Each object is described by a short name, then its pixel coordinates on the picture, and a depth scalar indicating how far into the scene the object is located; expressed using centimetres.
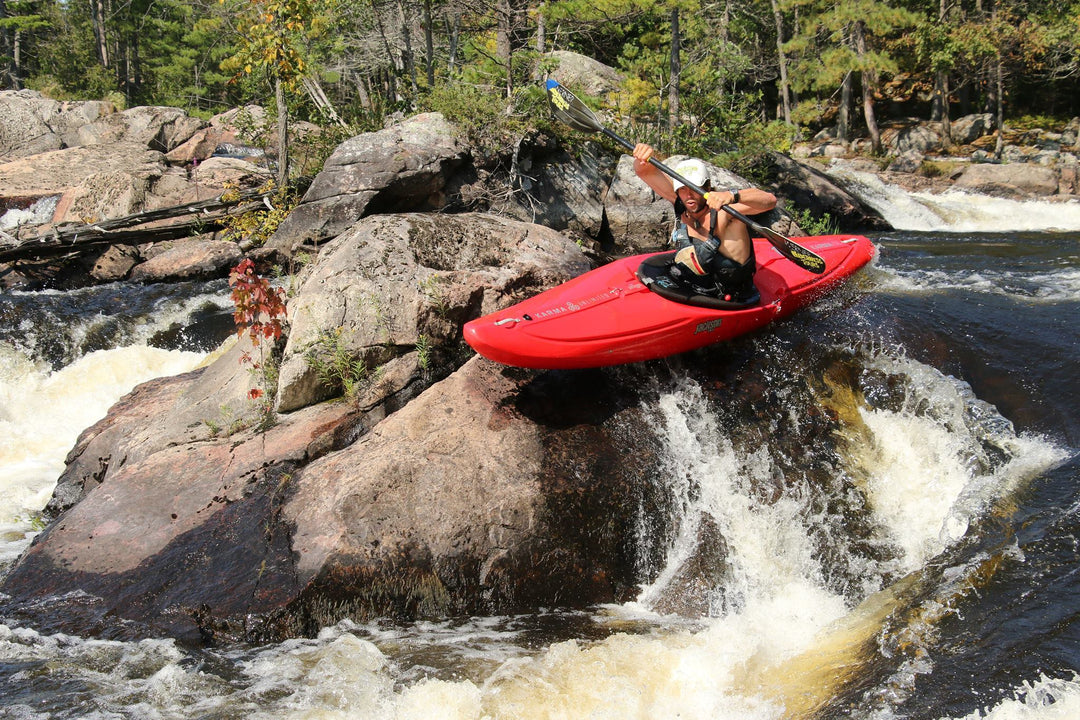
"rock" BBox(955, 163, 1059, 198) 1496
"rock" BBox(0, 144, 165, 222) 1155
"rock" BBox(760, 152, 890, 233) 1171
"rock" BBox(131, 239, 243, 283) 927
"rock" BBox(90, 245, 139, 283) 976
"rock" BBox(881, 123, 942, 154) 2002
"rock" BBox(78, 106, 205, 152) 1695
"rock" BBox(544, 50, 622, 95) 1405
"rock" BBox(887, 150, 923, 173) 1809
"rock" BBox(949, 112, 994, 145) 2020
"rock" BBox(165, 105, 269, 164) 1645
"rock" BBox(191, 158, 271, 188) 1190
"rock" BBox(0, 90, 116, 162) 1705
